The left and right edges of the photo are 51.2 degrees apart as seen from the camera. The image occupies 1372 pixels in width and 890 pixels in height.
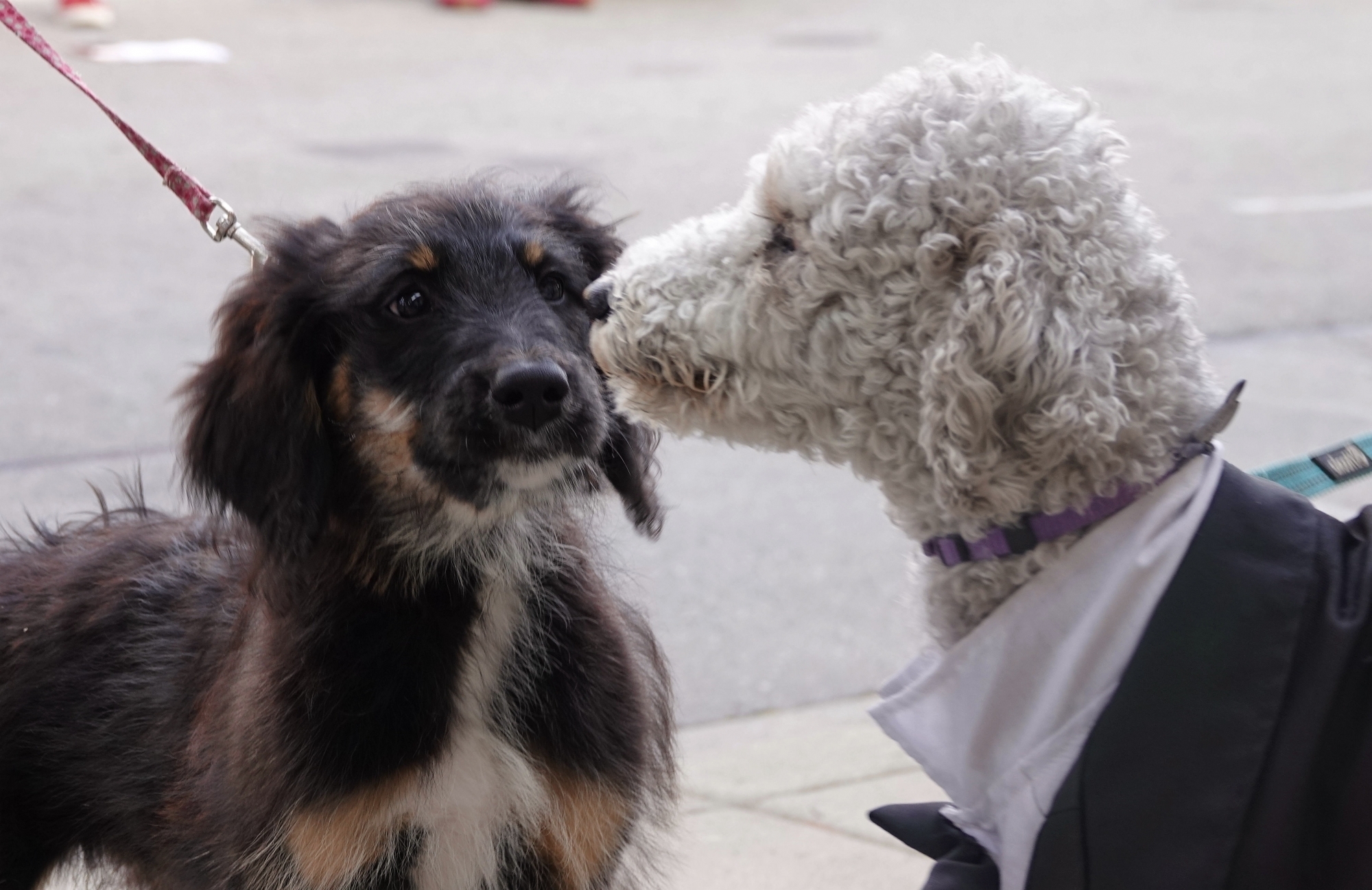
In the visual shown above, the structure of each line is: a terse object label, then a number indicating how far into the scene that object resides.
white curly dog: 2.08
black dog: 2.66
